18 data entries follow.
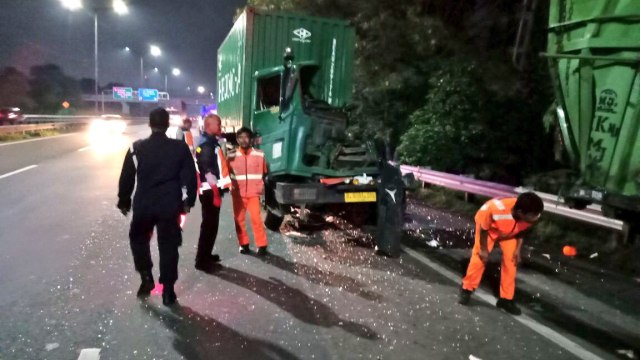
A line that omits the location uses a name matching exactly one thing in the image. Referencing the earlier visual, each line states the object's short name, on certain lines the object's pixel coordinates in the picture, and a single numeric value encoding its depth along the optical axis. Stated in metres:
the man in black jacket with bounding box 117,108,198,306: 4.70
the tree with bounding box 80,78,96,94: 90.41
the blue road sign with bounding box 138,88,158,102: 74.12
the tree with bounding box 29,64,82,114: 58.41
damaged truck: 7.15
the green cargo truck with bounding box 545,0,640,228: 5.14
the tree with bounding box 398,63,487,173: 11.91
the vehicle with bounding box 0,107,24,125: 31.75
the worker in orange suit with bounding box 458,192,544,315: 4.85
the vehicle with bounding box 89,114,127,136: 33.92
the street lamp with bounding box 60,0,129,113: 29.47
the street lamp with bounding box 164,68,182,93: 89.07
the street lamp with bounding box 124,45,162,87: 61.37
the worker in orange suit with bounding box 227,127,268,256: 6.54
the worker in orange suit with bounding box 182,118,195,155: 11.80
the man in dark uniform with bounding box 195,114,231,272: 5.94
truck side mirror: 7.44
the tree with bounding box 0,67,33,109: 49.44
